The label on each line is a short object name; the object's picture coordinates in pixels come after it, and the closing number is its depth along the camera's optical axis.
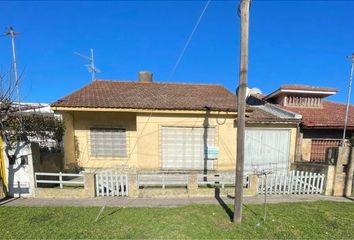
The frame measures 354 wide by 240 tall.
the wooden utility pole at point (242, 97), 4.63
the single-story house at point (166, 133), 9.36
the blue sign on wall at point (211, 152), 9.59
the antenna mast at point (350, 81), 9.29
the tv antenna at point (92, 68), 15.13
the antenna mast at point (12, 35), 9.56
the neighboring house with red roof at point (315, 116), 10.68
